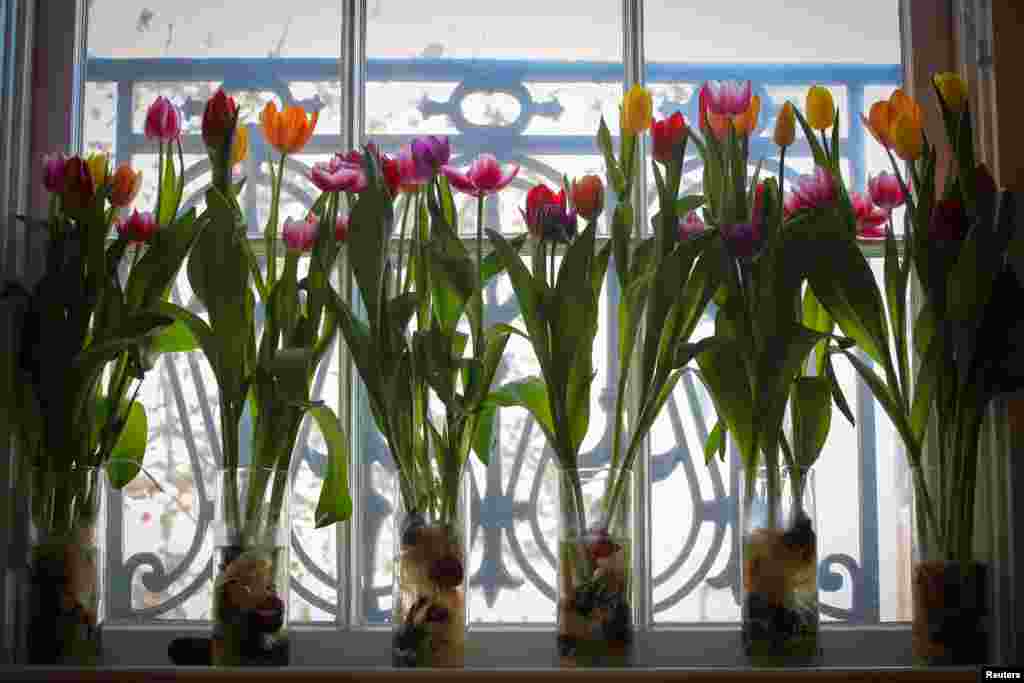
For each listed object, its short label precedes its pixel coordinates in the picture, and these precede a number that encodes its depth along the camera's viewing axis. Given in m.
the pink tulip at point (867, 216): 1.48
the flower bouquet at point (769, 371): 1.40
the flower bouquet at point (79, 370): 1.43
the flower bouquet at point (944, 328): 1.41
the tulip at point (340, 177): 1.41
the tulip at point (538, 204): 1.43
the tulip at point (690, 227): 1.45
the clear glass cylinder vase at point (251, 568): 1.39
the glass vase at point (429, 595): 1.39
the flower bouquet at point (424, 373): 1.41
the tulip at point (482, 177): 1.43
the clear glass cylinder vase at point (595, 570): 1.39
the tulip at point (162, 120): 1.47
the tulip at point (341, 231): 1.49
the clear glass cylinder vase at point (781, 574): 1.39
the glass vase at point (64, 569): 1.42
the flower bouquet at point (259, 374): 1.39
